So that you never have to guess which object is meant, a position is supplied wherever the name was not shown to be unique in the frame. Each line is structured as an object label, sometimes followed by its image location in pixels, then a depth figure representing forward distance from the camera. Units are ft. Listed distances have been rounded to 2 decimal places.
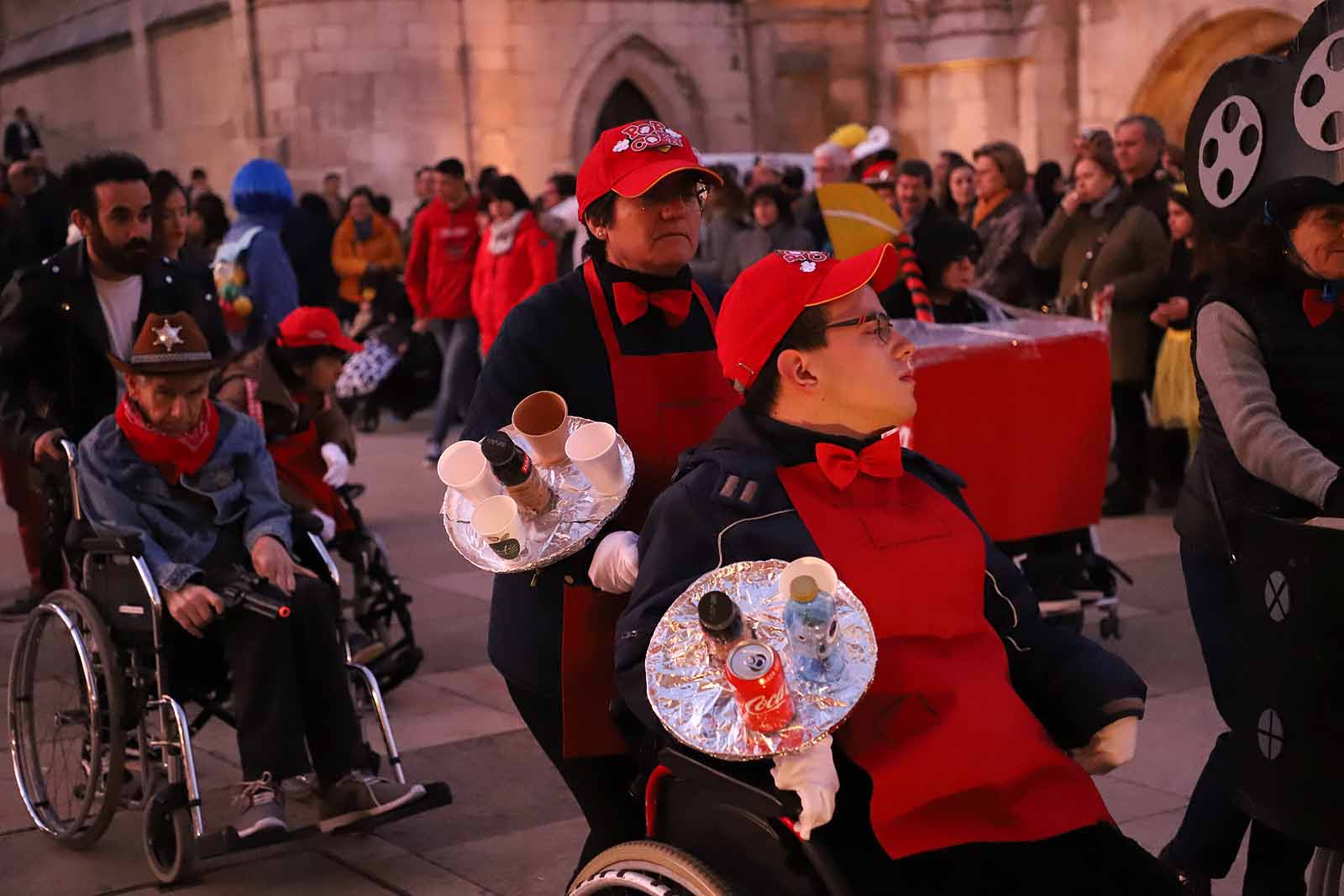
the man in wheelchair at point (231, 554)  14.67
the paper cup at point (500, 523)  10.10
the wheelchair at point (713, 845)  8.73
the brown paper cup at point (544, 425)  10.57
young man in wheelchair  8.87
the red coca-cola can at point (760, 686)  8.12
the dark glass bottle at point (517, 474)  10.02
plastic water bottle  8.25
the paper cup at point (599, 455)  10.34
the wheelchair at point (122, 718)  14.49
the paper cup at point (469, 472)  10.38
